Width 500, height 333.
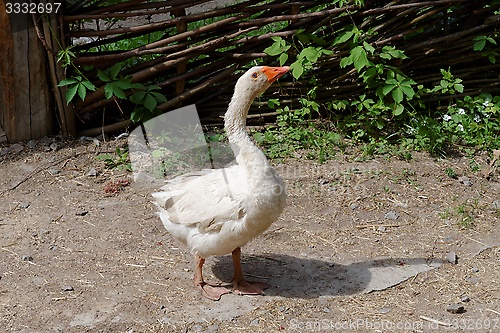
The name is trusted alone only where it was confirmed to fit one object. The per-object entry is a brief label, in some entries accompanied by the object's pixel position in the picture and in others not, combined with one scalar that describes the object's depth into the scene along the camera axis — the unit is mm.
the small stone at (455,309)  3609
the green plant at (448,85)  5672
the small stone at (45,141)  5660
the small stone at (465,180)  5188
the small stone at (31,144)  5598
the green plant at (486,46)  5617
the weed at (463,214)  4598
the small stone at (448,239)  4410
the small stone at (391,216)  4738
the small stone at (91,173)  5309
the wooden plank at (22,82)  5215
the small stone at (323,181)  5195
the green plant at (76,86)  5266
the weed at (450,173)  5281
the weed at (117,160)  5424
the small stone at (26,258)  4199
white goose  3562
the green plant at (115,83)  5332
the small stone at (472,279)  3916
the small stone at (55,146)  5602
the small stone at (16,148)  5547
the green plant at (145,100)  5480
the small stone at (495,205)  4809
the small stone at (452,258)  4137
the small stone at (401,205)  4877
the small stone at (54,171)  5316
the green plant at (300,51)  5328
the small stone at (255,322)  3555
